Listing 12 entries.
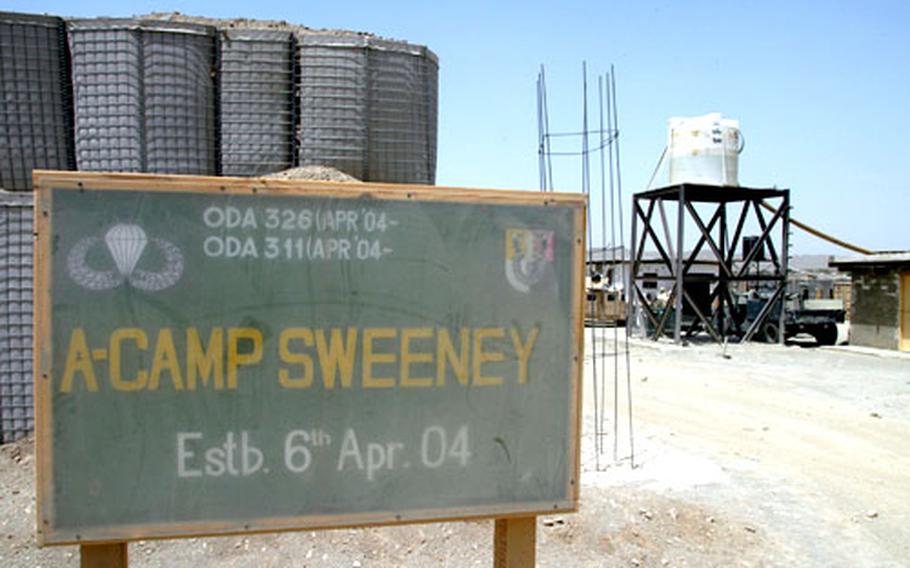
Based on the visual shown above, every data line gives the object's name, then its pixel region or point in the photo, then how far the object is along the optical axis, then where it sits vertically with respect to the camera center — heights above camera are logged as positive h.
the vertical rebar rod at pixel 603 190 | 6.14 +0.89
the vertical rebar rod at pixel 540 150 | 5.68 +1.10
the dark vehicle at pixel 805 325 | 22.27 -1.23
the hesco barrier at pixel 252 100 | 6.17 +1.65
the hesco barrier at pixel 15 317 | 5.51 -0.23
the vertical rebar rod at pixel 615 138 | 5.97 +1.27
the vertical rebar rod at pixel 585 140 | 5.89 +1.24
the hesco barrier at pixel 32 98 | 5.64 +1.54
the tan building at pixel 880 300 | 20.16 -0.41
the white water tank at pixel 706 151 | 21.06 +4.07
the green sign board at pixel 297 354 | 2.25 -0.23
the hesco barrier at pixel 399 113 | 6.38 +1.59
